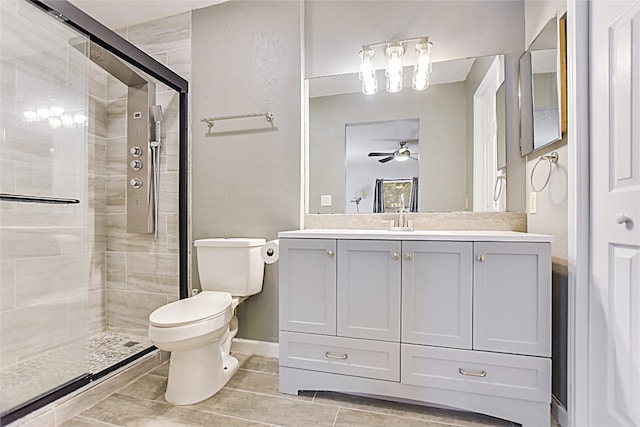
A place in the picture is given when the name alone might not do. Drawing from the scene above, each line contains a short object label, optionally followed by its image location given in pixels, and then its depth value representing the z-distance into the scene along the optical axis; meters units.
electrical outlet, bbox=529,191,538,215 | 1.77
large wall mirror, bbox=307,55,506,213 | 2.00
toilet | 1.58
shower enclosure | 1.80
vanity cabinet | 1.42
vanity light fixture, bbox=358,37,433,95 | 2.04
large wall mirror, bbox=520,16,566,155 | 1.50
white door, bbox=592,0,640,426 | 1.10
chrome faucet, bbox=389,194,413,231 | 1.97
